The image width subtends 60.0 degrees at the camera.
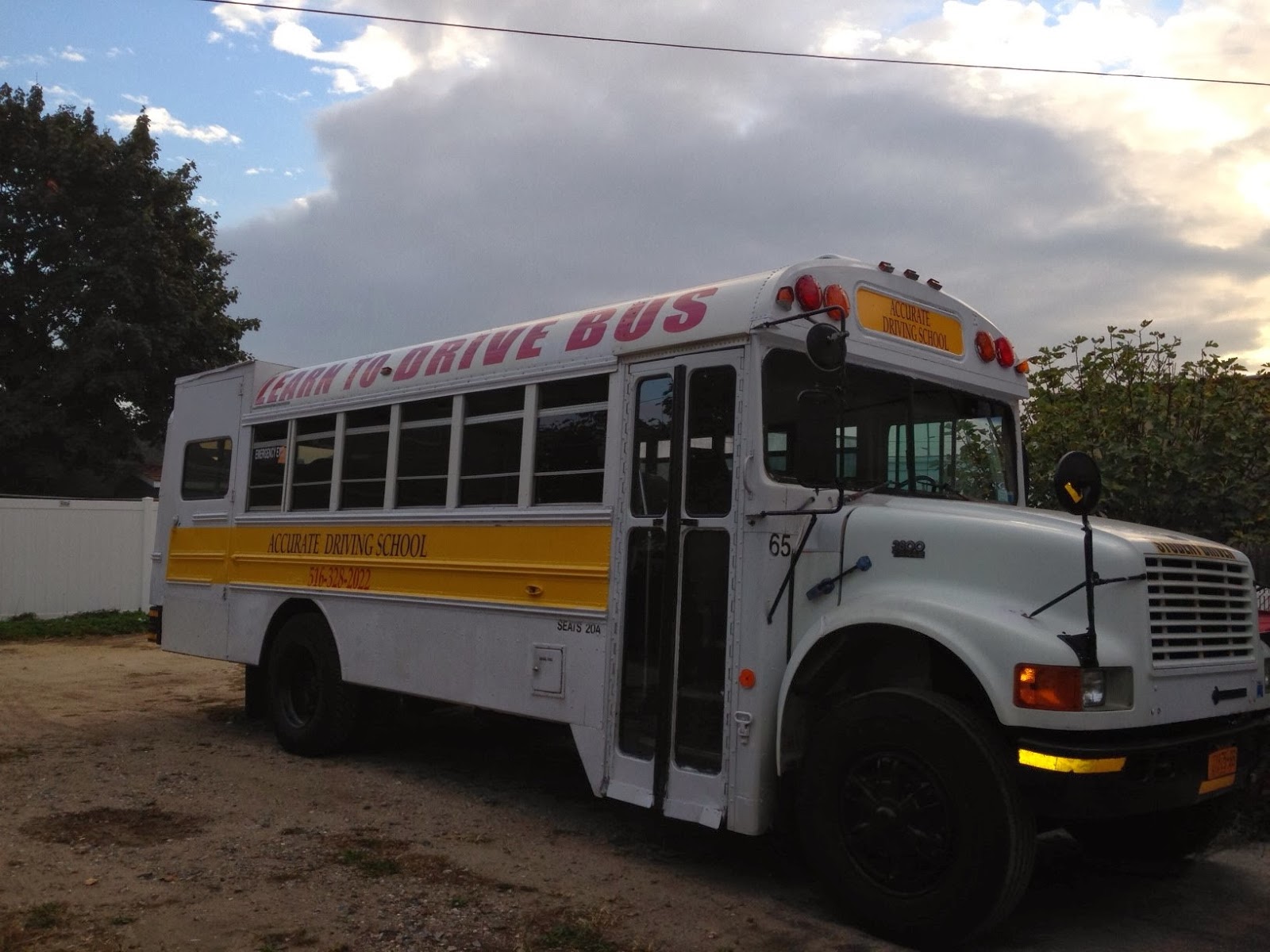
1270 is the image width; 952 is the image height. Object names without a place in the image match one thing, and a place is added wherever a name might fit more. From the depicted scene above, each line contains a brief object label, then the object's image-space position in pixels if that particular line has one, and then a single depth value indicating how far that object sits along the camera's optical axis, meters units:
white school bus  3.96
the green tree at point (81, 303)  22.42
